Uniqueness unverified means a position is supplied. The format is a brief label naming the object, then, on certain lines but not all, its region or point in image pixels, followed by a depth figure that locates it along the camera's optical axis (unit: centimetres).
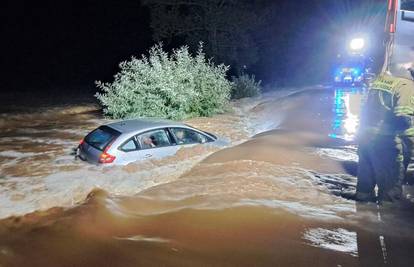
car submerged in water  923
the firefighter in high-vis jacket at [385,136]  631
